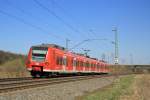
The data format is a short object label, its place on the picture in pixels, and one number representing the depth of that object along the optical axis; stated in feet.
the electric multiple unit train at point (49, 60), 102.37
